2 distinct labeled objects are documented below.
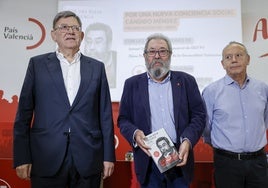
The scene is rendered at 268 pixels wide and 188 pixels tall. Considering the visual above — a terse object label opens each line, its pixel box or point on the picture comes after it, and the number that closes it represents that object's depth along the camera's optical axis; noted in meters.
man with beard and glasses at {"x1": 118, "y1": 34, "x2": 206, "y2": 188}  1.87
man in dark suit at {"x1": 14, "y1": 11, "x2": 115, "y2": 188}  1.75
